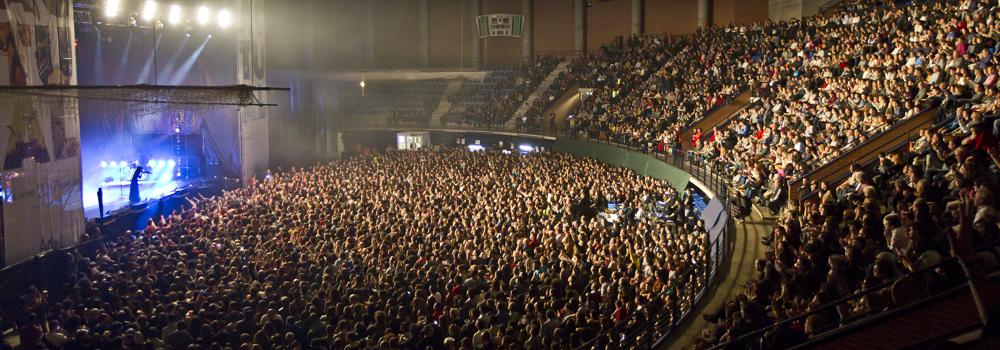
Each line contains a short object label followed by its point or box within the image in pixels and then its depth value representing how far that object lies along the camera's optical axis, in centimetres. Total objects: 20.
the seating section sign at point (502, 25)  3759
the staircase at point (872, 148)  1416
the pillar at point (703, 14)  3709
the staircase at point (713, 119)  2573
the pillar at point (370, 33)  4781
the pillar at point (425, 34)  4738
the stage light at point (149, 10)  2691
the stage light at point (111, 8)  2470
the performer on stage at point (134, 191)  2370
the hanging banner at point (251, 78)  3162
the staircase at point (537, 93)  3882
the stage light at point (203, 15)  2980
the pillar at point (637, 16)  3956
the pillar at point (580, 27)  4297
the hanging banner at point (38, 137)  1777
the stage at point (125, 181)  2551
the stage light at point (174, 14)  2830
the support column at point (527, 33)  4456
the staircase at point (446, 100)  4259
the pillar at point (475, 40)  4578
